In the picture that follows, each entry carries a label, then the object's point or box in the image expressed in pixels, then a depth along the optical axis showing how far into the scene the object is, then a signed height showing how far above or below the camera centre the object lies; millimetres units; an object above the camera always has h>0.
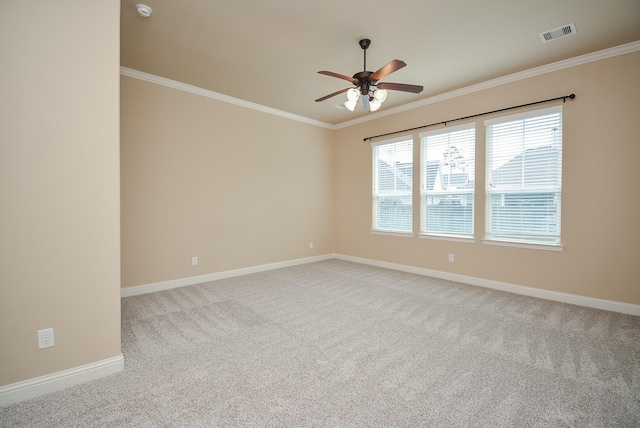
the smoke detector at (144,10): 2505 +1792
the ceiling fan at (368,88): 2855 +1251
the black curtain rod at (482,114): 3492 +1402
